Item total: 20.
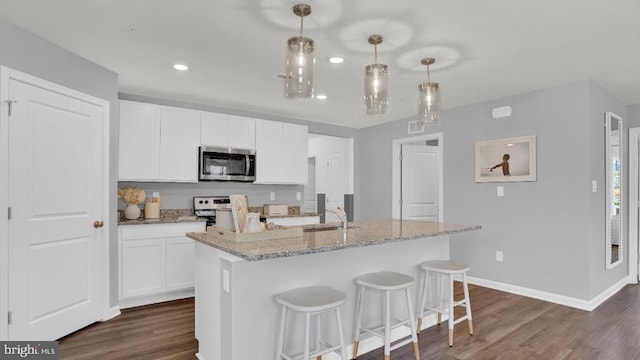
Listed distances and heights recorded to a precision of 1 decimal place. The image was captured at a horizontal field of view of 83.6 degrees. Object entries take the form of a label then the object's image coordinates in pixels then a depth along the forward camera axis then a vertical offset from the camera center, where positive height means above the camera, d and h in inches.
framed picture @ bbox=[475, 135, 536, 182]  156.9 +10.9
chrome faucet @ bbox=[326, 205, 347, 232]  112.1 -10.4
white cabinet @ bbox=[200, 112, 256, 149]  172.2 +26.3
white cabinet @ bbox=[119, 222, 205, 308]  141.6 -32.5
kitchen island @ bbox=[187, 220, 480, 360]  79.7 -23.7
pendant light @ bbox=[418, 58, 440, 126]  109.5 +24.9
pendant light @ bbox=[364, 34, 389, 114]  94.4 +25.8
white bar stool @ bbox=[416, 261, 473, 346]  108.9 -32.0
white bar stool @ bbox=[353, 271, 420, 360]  89.8 -29.6
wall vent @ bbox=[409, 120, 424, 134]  204.5 +31.9
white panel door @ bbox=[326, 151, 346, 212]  250.5 +2.5
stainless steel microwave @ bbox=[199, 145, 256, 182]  170.6 +9.7
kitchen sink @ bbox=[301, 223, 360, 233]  117.2 -14.6
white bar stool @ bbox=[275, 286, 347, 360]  76.4 -26.4
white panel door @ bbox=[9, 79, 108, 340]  98.5 -8.6
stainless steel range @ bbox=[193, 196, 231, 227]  178.5 -10.7
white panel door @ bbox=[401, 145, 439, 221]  218.5 -0.4
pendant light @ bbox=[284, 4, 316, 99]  81.2 +27.4
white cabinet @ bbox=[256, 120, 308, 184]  190.9 +17.0
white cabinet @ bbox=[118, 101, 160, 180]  150.9 +18.3
